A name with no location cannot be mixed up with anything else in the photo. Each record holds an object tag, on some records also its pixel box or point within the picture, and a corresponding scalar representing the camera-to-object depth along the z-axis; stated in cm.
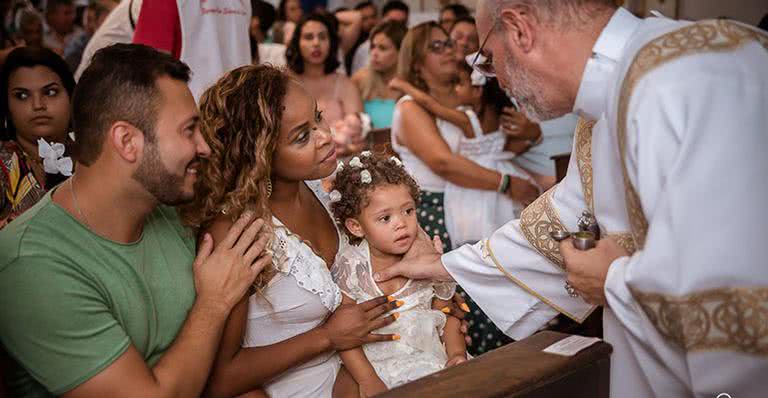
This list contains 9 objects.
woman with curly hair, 250
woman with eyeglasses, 462
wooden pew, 182
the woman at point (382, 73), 643
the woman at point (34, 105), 338
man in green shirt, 197
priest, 174
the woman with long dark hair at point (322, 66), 630
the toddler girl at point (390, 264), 274
